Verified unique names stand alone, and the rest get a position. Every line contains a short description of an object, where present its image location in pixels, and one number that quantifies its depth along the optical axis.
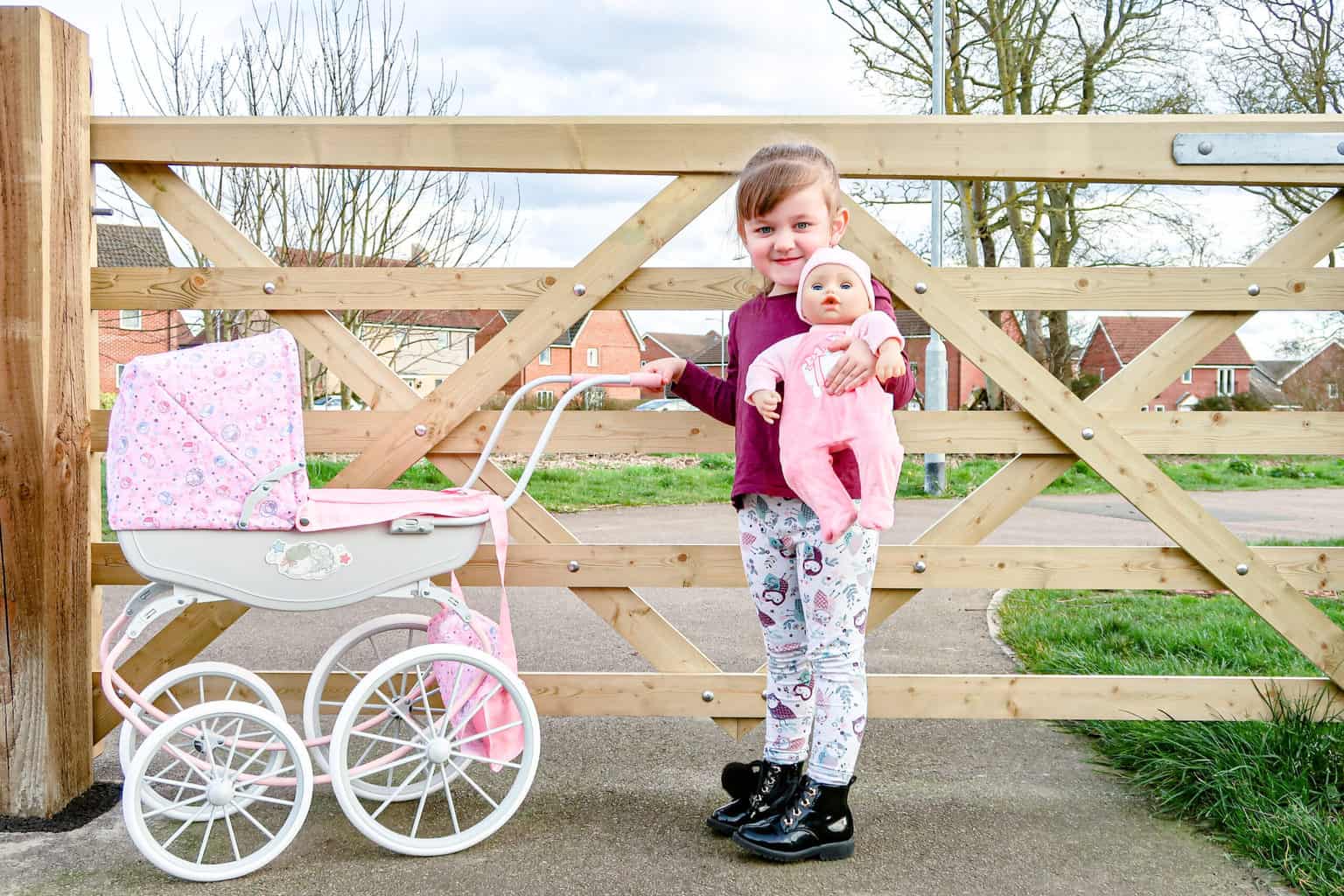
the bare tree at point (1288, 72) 15.45
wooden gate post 3.30
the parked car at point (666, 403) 37.11
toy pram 2.82
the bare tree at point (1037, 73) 18.58
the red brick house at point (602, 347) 52.66
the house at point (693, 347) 67.99
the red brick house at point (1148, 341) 52.53
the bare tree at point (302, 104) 12.30
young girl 2.92
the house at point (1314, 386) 32.72
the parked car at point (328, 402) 20.25
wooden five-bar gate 3.46
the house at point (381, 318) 12.94
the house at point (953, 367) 45.91
